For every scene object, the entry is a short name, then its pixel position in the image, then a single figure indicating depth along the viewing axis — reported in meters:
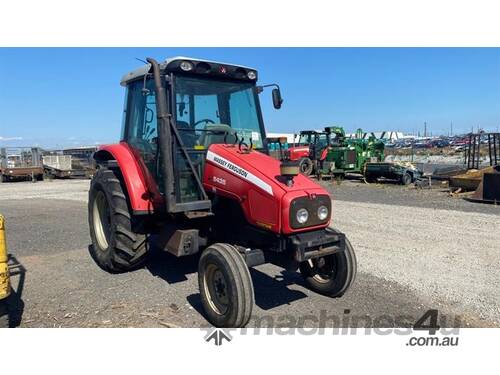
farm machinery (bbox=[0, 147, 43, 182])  23.25
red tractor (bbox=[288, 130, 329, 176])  18.89
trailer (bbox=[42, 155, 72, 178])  25.16
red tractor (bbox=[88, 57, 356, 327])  3.63
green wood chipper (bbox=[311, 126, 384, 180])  19.41
